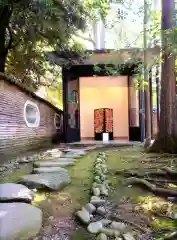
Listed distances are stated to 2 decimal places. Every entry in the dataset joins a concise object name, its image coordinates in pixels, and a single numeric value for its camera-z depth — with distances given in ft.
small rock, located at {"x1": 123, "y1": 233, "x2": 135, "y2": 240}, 4.10
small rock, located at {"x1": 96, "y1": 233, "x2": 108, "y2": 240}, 4.06
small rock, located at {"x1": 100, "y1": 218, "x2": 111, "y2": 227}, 4.64
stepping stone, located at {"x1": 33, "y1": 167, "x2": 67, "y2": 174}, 7.83
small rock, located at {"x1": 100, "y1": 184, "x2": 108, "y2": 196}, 6.26
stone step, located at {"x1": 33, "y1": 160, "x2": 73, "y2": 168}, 9.18
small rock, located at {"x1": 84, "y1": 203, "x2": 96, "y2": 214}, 5.18
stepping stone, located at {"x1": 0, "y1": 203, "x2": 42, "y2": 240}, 3.84
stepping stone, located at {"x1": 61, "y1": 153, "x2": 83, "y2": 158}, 12.03
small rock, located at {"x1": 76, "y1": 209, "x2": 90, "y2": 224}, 4.70
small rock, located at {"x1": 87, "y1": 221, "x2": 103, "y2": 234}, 4.35
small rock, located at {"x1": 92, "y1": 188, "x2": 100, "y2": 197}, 6.15
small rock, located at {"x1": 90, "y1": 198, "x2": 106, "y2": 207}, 5.56
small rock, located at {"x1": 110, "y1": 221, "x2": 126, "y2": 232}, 4.52
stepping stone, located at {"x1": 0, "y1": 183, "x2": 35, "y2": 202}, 5.08
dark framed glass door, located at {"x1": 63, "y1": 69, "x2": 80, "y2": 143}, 20.68
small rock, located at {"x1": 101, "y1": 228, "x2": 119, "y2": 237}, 4.21
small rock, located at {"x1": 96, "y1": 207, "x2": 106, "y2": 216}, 5.15
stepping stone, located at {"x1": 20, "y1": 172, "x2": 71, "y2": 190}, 6.31
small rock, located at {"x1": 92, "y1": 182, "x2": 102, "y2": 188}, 6.71
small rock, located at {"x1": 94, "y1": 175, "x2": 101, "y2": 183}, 7.27
